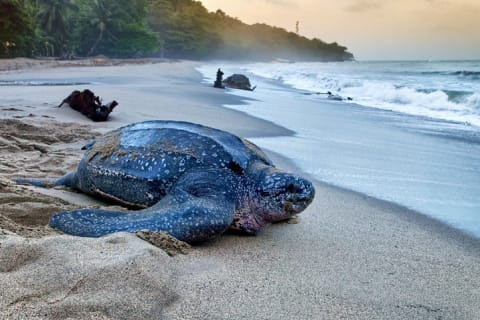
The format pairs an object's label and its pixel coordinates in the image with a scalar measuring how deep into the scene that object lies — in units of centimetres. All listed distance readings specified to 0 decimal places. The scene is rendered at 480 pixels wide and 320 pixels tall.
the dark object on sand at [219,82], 1338
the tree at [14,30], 2562
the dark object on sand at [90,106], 557
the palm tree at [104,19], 4403
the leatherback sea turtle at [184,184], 205
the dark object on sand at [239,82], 1398
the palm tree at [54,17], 3869
